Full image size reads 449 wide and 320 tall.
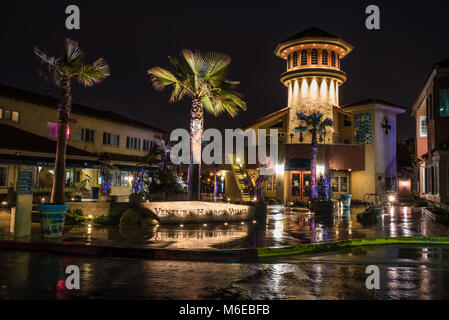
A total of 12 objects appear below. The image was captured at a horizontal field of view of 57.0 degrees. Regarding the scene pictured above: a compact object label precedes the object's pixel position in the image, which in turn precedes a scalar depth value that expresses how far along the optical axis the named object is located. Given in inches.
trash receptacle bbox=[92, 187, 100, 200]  1098.7
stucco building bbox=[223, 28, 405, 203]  1311.5
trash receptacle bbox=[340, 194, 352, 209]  989.2
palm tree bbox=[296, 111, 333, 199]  973.8
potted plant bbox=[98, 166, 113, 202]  964.6
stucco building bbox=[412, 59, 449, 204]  824.3
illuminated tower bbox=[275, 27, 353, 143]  1366.9
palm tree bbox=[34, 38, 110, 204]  560.1
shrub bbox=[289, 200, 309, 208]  1127.0
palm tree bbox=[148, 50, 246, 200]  694.5
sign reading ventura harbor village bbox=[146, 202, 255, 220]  633.0
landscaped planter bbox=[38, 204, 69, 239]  461.7
